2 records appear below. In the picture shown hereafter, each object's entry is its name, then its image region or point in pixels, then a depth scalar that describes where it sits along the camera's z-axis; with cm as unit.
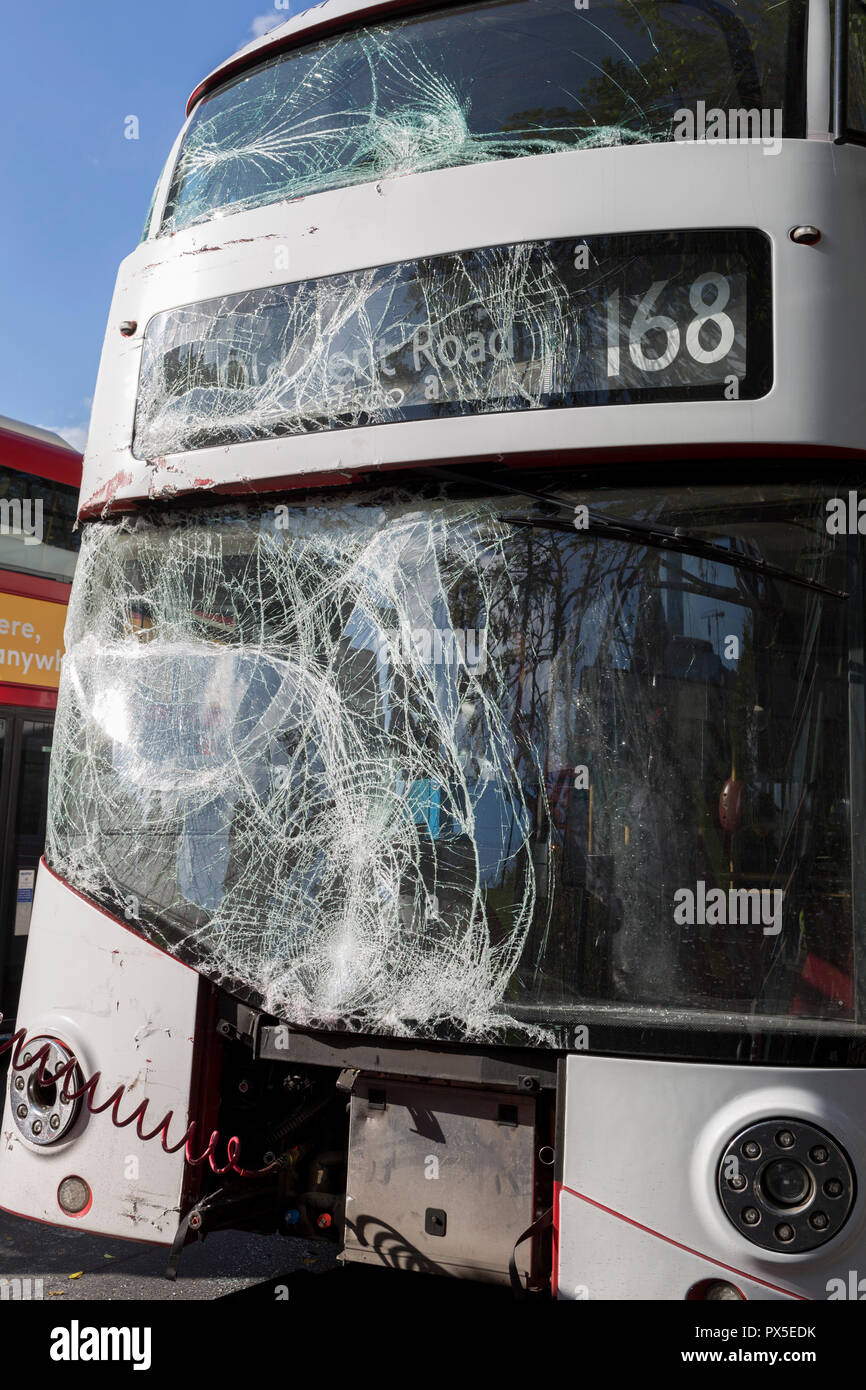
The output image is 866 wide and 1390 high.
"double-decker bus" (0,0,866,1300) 267
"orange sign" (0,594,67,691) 762
